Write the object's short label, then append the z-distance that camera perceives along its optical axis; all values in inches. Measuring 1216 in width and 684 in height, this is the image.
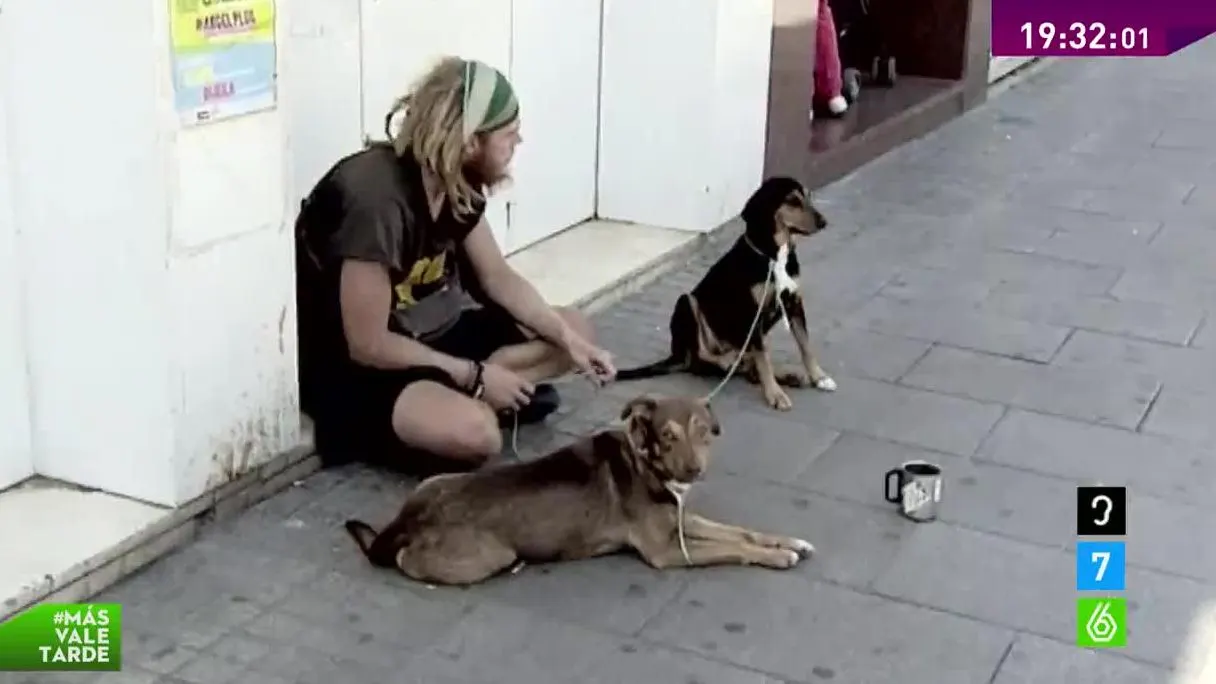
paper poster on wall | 150.6
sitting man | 168.6
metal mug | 169.8
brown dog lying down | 150.9
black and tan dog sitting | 200.5
